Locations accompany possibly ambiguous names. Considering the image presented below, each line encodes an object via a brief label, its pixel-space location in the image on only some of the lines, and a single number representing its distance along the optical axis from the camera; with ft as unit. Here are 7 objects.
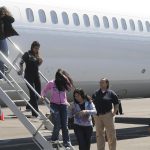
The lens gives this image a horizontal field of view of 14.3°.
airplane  55.21
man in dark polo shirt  47.42
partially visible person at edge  42.65
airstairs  41.55
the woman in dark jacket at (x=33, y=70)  46.44
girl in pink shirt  42.96
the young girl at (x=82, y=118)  42.75
